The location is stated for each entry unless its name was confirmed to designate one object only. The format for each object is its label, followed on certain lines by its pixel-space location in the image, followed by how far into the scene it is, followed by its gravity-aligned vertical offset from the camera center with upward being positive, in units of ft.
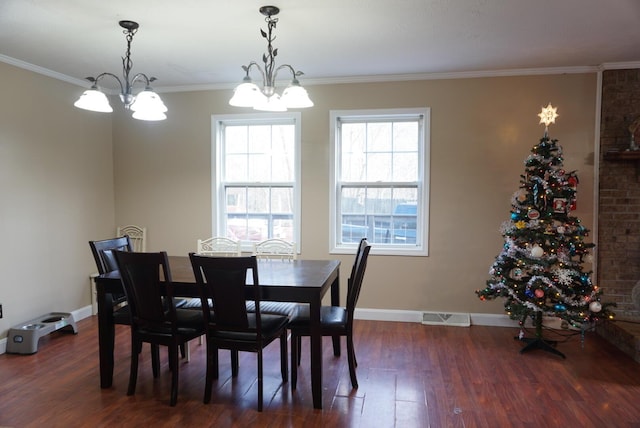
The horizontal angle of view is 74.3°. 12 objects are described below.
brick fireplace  12.59 +0.12
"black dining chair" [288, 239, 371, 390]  9.04 -2.67
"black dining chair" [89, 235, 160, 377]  9.51 -1.69
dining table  8.28 -1.84
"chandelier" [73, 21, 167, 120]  8.73 +2.01
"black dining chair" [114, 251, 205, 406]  8.41 -2.26
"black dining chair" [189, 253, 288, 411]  7.91 -2.14
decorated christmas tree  10.93 -1.50
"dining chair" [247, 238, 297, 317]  12.98 -1.53
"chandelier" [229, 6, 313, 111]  8.27 +2.07
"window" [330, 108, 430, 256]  14.17 +0.61
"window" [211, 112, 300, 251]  14.93 +0.73
